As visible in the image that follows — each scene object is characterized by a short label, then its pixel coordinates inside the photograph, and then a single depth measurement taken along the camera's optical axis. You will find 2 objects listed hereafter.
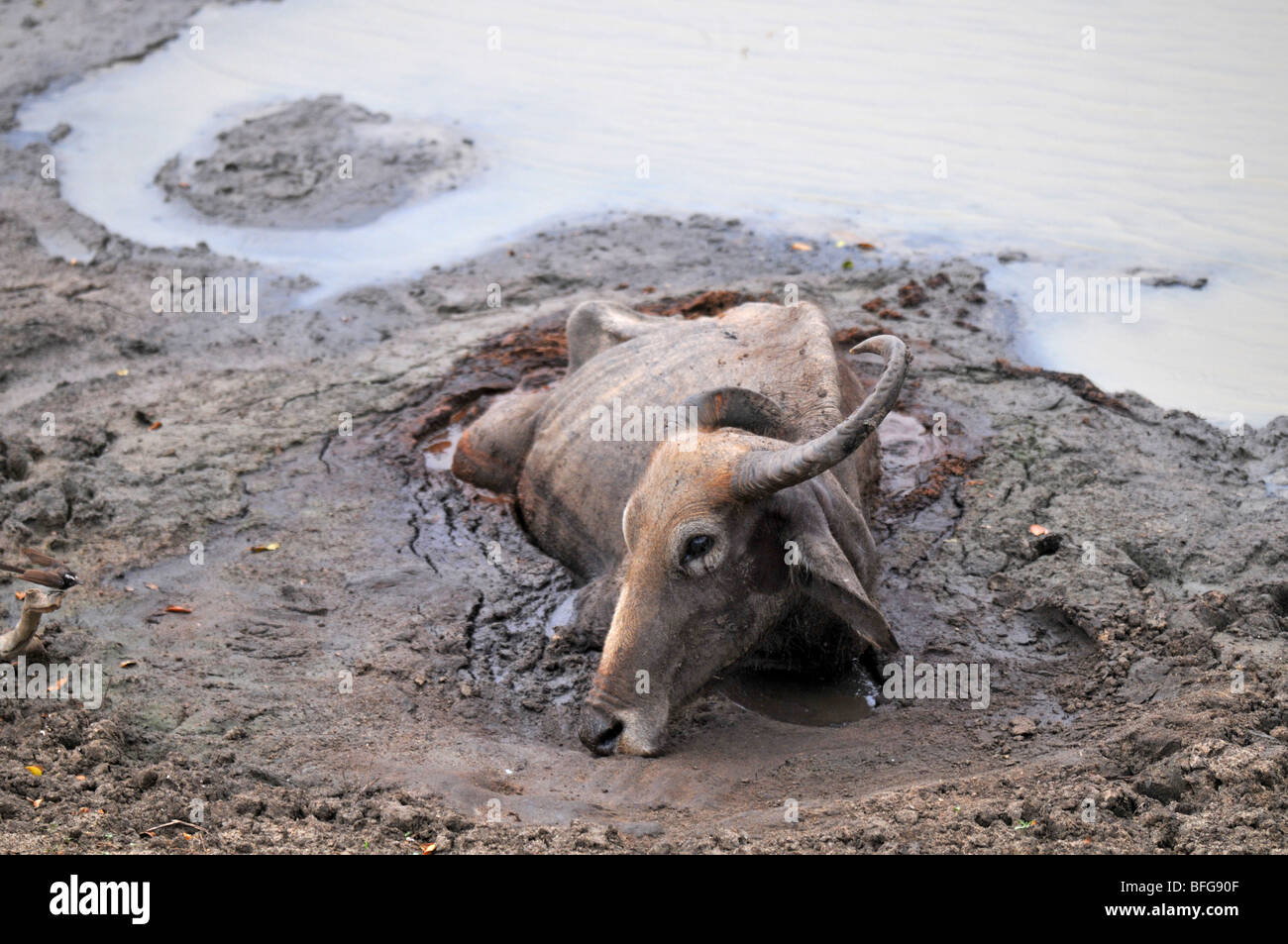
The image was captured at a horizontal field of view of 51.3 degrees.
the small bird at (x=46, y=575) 5.22
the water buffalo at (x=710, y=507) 5.18
